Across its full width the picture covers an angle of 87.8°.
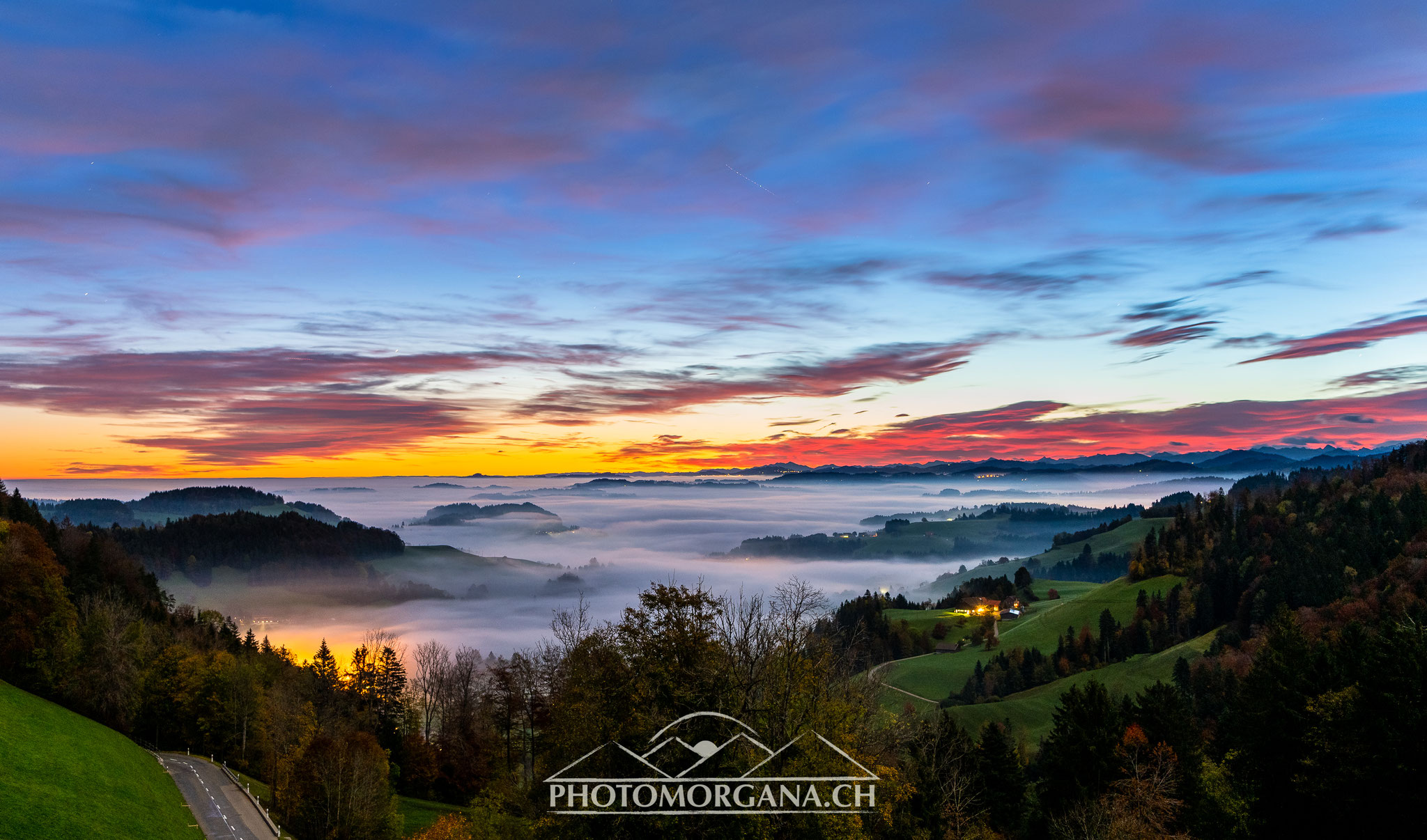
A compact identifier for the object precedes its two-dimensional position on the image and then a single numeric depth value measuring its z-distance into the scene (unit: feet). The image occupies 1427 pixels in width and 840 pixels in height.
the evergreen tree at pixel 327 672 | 245.24
